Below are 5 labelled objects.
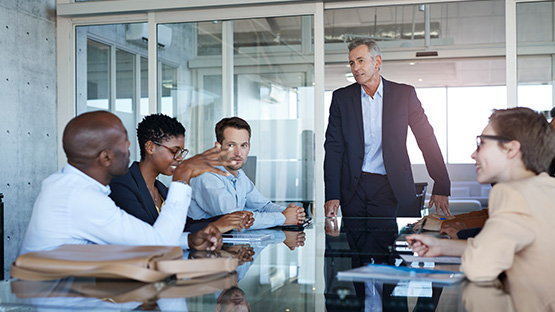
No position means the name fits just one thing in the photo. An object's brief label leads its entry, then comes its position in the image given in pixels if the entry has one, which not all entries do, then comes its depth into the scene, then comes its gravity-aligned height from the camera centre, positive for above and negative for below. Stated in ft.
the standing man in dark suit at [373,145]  12.39 +0.14
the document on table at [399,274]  4.80 -1.03
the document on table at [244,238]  7.63 -1.13
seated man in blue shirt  9.55 -0.71
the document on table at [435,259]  5.67 -1.04
